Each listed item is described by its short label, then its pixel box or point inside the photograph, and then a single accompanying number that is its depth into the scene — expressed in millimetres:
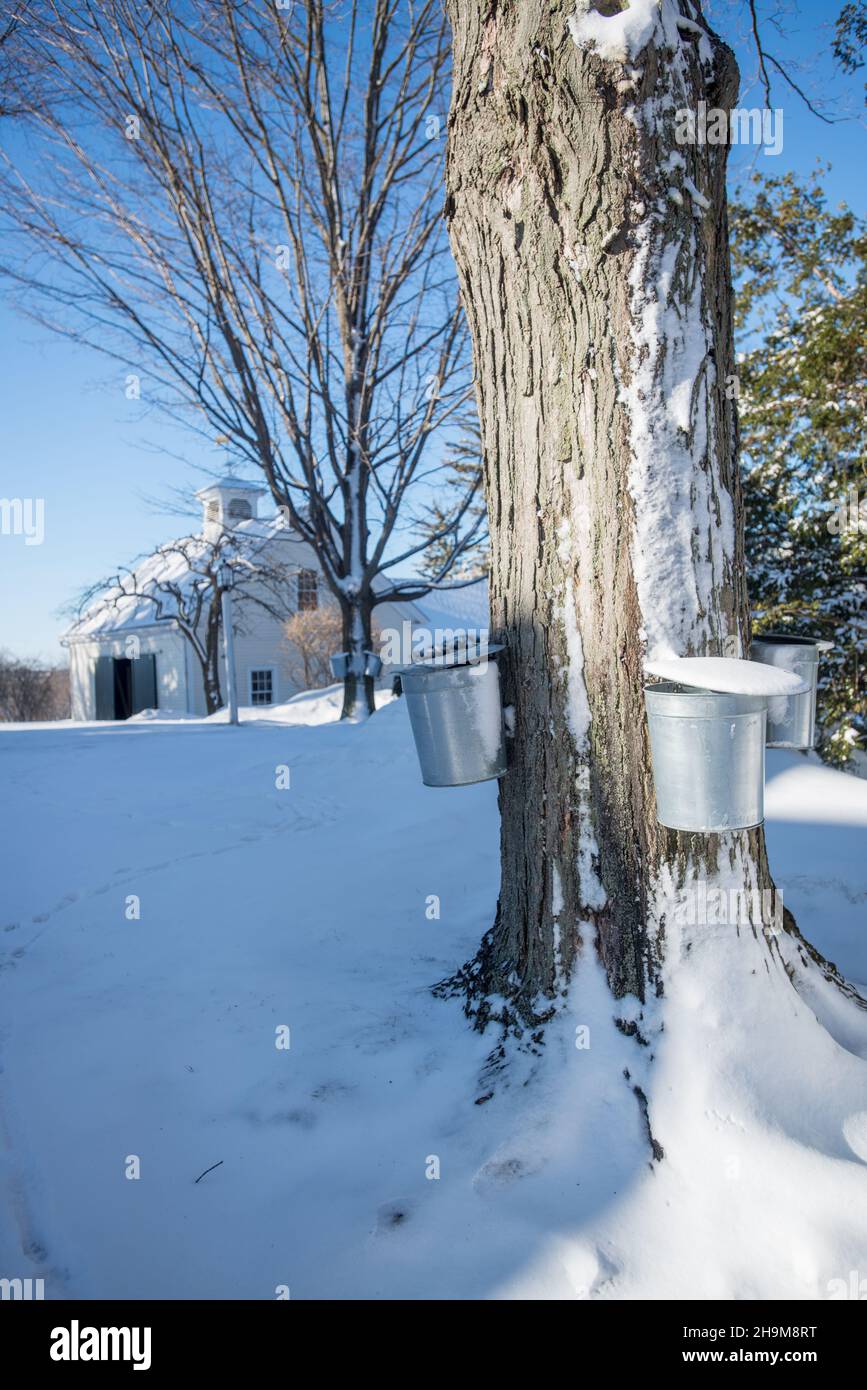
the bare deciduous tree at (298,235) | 8562
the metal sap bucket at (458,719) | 2332
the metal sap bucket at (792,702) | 2521
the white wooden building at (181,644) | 21469
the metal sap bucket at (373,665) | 11844
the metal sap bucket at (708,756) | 1916
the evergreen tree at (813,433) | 8461
